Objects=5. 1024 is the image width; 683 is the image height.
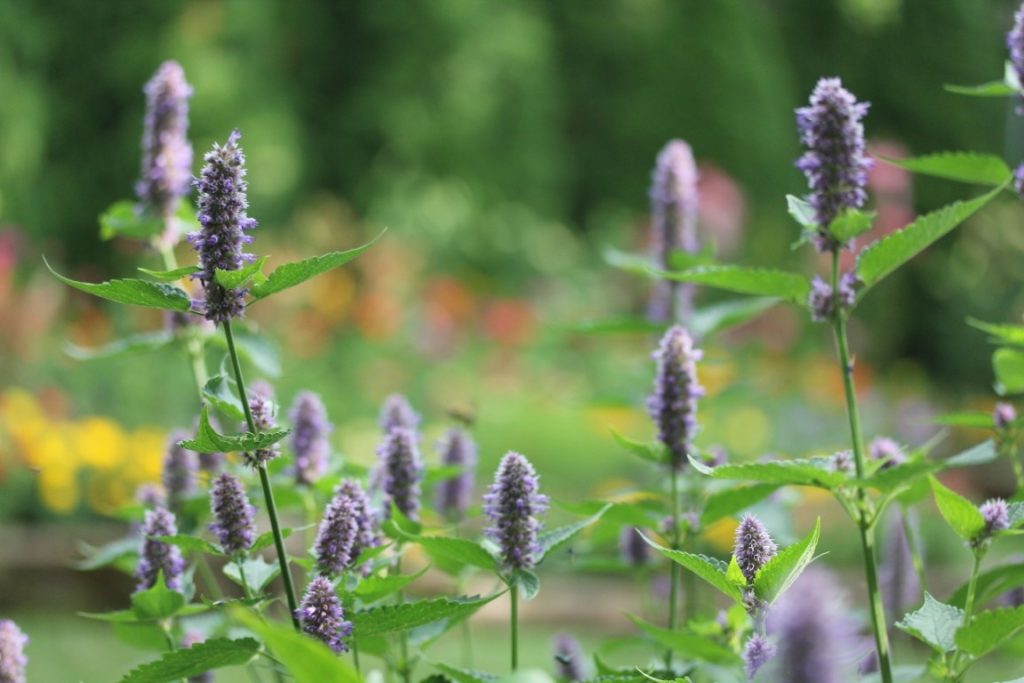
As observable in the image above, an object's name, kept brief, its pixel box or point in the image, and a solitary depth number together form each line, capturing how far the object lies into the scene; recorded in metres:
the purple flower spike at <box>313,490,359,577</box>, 2.21
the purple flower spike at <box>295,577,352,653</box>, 2.16
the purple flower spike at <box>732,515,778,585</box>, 2.19
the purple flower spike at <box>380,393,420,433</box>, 2.43
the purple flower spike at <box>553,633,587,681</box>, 2.35
